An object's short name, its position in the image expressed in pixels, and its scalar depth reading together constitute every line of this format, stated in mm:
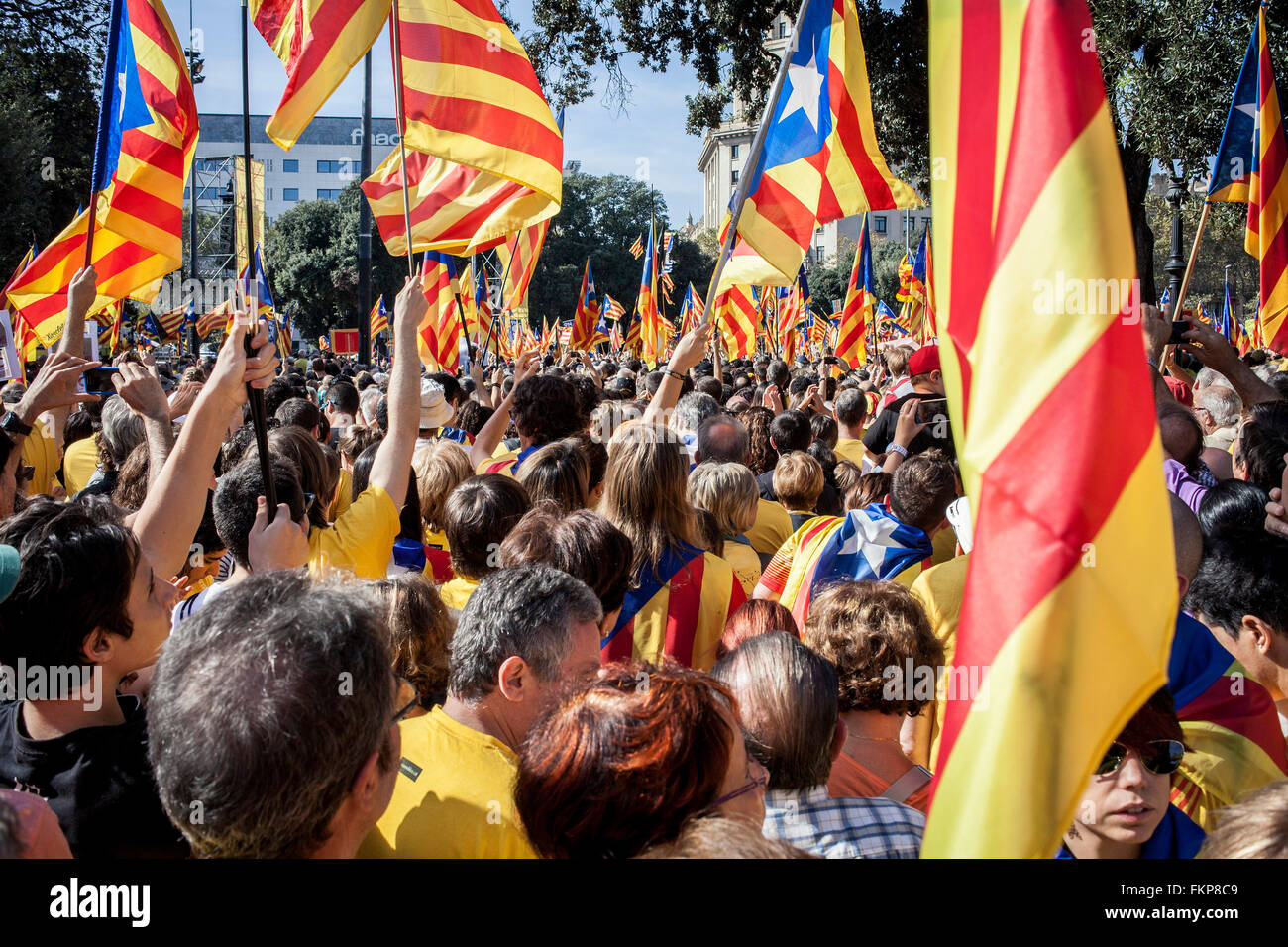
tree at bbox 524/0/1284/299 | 11531
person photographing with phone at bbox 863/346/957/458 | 5707
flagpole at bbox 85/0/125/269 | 4849
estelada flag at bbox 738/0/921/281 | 5367
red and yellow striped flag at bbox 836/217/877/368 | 13820
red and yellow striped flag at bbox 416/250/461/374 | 9688
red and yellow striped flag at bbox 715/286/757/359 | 12258
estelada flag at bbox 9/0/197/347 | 5574
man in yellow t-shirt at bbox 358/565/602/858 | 2020
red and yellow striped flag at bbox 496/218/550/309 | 9258
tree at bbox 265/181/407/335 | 51719
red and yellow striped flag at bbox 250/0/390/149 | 4359
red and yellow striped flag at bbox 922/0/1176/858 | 1430
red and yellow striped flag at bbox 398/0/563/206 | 4871
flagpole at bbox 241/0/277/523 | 2793
